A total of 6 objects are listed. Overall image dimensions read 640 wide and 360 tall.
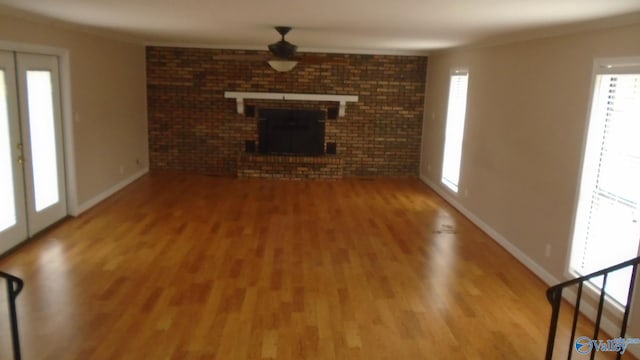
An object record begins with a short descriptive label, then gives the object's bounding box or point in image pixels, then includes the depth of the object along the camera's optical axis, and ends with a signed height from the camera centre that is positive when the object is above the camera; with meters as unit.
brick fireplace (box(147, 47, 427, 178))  8.84 -0.27
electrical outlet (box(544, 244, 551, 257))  4.59 -1.32
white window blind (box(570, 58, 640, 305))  3.56 -0.55
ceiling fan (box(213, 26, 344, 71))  5.29 +0.39
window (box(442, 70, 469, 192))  7.22 -0.41
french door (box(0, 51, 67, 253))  4.79 -0.65
